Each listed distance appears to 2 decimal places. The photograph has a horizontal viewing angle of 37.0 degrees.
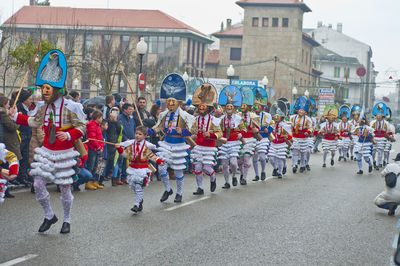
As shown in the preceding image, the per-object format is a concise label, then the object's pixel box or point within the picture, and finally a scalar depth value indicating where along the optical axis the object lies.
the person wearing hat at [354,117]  24.53
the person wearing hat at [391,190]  10.20
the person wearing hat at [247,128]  14.67
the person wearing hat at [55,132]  7.88
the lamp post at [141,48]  19.28
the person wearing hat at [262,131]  15.98
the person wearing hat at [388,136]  20.81
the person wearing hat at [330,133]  21.14
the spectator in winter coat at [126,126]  13.59
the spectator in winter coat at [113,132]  13.42
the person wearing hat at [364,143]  19.02
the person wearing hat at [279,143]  16.64
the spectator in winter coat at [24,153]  11.94
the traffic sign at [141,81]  17.58
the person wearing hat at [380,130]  20.55
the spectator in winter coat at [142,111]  14.04
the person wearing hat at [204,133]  11.96
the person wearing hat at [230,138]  13.54
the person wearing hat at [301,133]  18.38
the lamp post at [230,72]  31.64
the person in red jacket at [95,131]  12.09
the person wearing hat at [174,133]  11.02
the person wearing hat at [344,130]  24.03
